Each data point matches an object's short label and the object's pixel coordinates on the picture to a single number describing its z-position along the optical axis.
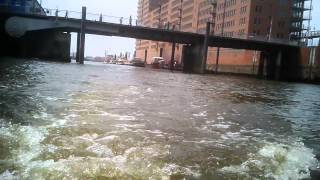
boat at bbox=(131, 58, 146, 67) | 92.72
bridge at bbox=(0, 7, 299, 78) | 47.29
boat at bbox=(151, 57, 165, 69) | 85.85
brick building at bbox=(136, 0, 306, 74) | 82.13
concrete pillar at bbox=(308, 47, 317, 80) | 53.88
